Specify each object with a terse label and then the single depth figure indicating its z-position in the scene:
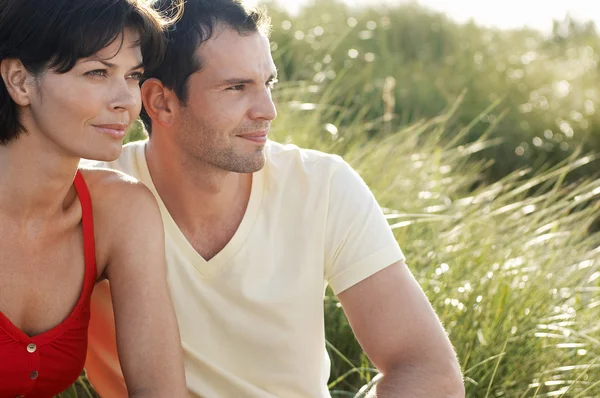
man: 2.66
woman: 2.22
